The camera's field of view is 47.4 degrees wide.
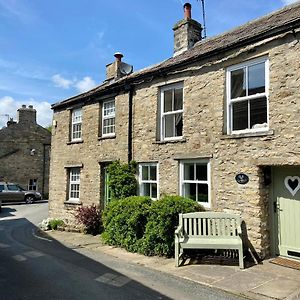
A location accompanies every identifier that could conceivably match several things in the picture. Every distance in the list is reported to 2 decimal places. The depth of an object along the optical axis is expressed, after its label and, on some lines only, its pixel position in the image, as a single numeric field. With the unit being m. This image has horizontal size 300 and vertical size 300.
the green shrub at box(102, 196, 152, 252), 9.98
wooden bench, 8.04
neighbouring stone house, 32.12
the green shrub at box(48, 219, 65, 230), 15.09
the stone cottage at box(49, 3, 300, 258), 8.40
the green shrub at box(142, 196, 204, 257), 9.12
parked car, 28.36
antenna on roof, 15.44
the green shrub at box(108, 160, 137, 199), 12.30
